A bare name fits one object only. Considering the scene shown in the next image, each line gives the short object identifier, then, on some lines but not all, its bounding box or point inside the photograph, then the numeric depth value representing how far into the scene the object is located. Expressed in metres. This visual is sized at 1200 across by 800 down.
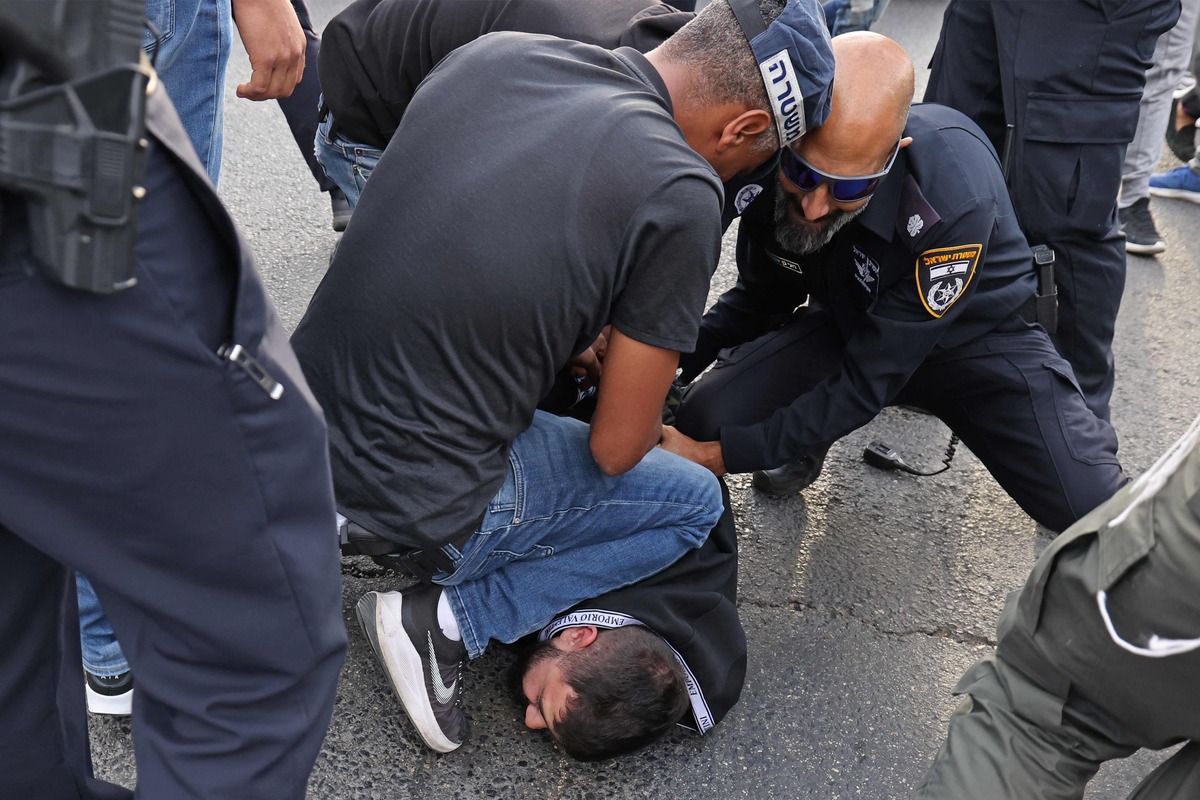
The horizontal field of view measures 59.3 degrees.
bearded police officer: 2.11
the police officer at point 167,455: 0.80
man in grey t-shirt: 1.60
